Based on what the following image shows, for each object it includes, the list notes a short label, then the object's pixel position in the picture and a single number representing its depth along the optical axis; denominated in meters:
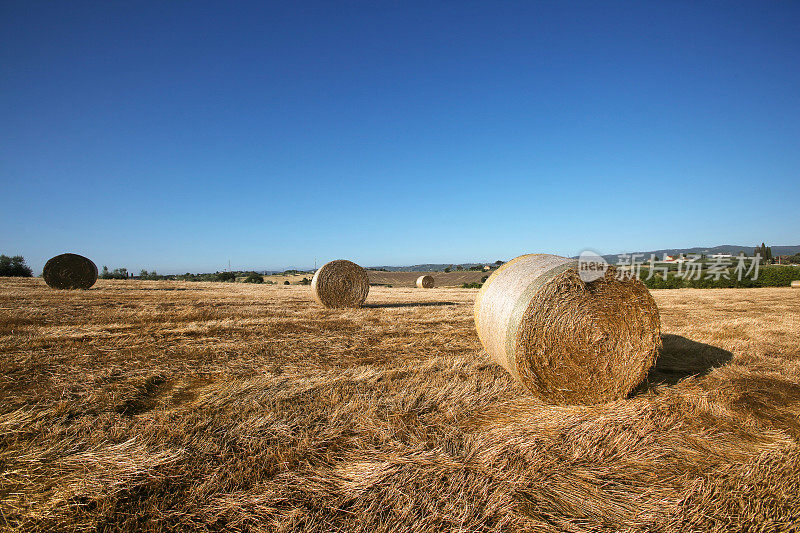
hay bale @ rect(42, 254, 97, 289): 16.61
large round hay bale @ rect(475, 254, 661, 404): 4.18
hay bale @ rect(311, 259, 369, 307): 12.09
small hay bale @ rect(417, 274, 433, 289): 28.72
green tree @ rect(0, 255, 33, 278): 28.61
